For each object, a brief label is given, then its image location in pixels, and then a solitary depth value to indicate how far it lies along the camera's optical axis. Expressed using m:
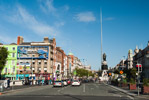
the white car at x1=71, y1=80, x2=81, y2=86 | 43.08
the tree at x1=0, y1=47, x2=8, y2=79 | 59.96
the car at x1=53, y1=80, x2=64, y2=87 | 38.46
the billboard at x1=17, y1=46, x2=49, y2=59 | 77.44
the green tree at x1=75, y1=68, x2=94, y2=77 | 135.65
